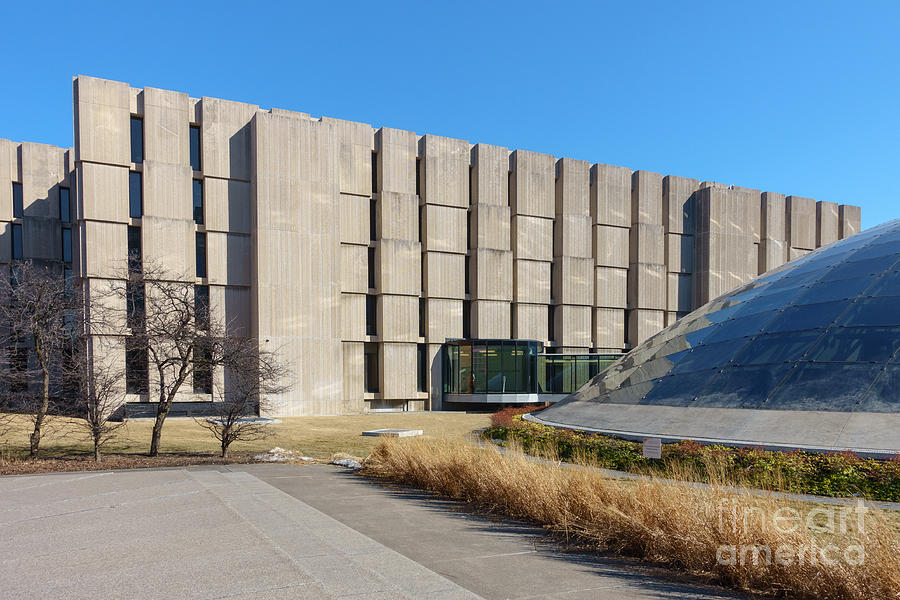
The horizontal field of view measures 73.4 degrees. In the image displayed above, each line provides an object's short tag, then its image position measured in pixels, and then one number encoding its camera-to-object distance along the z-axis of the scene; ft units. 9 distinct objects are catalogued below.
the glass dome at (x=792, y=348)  47.44
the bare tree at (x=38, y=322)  58.49
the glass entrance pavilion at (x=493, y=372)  148.66
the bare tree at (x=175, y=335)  62.77
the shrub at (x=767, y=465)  35.53
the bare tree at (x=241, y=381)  59.52
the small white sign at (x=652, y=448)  35.01
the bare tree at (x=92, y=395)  55.26
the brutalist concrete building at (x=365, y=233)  124.06
